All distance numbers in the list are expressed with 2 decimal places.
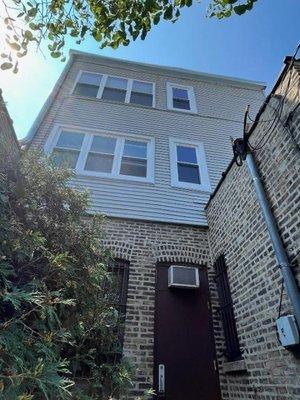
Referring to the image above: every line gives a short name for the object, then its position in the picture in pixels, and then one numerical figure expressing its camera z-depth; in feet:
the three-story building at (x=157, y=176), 16.21
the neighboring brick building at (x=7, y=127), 15.58
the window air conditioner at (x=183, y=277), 17.93
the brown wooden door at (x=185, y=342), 15.16
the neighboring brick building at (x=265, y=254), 11.35
